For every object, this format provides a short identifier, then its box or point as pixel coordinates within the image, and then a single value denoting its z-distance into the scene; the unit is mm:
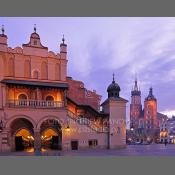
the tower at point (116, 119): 39531
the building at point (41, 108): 33969
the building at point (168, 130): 119381
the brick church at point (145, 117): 128500
